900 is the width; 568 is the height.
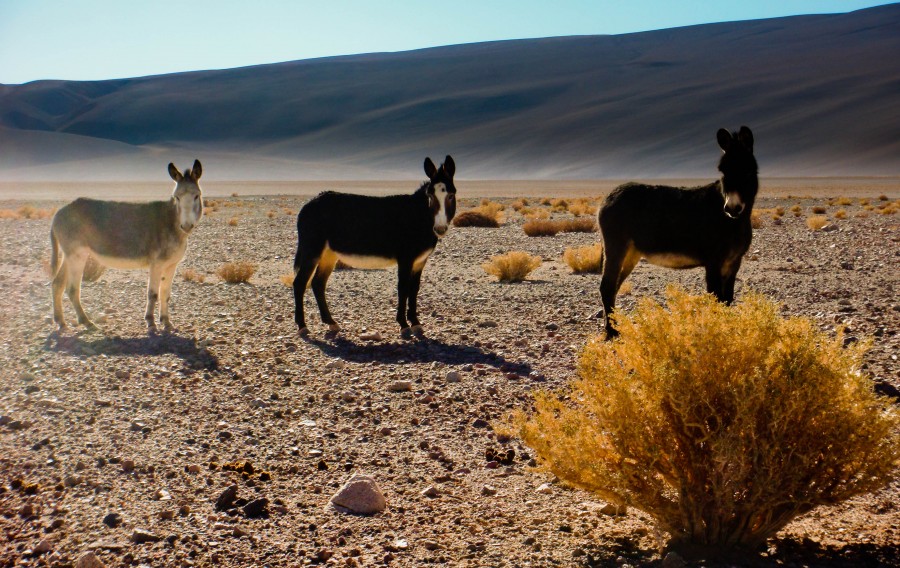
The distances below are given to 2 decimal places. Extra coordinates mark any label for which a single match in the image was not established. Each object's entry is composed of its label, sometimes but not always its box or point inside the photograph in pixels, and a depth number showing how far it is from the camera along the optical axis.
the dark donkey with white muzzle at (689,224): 8.80
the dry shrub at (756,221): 26.65
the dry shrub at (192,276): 16.06
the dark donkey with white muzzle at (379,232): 10.76
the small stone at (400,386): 8.16
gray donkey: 11.16
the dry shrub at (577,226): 26.28
